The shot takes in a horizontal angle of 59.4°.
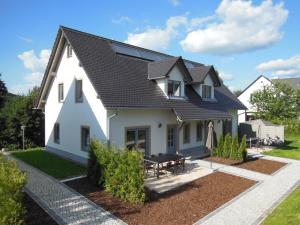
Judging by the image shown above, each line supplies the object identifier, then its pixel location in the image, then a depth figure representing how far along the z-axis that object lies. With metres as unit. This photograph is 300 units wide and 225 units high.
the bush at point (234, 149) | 18.94
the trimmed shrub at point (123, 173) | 10.38
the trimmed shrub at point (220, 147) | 19.88
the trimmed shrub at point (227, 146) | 19.39
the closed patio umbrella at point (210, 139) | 16.62
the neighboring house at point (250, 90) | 47.30
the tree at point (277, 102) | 38.38
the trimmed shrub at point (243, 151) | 18.77
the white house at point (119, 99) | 15.95
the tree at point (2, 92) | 32.27
